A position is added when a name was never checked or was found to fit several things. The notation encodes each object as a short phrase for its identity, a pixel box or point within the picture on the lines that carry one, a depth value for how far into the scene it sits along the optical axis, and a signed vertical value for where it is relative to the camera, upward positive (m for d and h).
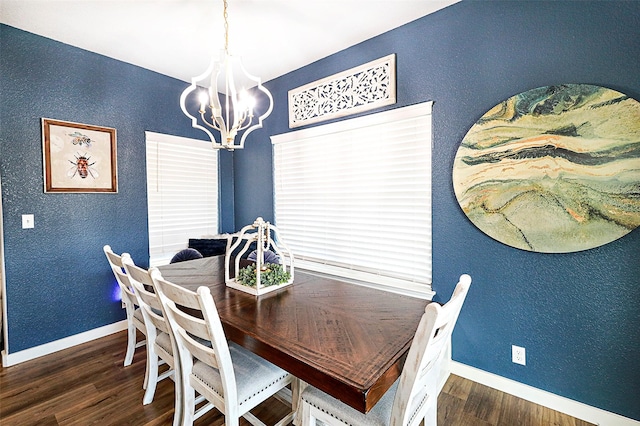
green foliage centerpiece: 1.74 -0.46
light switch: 2.40 -0.11
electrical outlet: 1.91 -1.04
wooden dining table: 0.99 -0.57
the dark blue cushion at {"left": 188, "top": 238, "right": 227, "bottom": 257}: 3.34 -0.48
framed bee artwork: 2.51 +0.48
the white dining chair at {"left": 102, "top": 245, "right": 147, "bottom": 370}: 1.88 -0.67
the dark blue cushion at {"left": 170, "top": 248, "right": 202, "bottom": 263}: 2.95 -0.53
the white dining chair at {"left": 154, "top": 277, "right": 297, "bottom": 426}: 1.20 -0.84
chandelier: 1.77 +0.67
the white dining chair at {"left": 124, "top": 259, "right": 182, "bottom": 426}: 1.54 -0.83
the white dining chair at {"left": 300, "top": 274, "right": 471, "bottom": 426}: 0.96 -0.78
